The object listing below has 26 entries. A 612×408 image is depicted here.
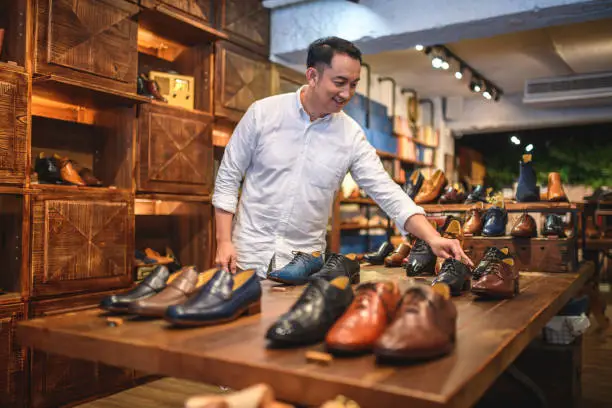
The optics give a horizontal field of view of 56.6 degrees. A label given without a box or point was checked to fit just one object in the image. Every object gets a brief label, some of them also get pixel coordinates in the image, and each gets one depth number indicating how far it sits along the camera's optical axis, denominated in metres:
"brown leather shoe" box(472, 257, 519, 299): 1.87
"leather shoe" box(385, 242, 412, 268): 3.13
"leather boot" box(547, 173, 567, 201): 3.71
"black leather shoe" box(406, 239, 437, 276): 2.59
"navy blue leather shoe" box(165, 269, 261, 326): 1.31
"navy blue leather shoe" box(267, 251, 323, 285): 2.05
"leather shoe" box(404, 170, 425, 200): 4.28
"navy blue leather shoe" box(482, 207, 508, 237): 3.55
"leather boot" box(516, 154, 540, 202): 3.82
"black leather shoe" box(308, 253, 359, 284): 1.94
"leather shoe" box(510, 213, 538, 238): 3.47
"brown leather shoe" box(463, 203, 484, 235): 3.66
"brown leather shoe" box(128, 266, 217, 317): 1.40
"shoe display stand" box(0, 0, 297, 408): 3.10
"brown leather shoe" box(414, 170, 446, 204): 4.10
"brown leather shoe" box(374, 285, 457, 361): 1.07
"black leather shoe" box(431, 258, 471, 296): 1.93
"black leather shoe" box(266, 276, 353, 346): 1.19
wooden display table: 0.97
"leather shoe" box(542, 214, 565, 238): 3.72
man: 2.62
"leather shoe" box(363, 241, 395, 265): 3.31
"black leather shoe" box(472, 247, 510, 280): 2.15
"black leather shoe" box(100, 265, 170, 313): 1.49
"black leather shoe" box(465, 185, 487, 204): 4.16
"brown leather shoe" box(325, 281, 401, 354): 1.12
